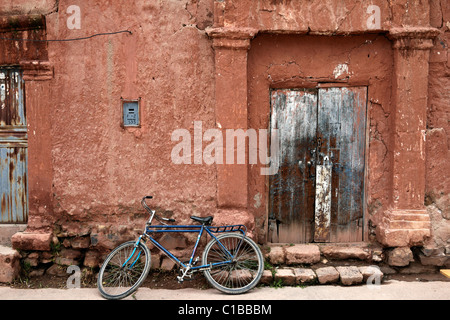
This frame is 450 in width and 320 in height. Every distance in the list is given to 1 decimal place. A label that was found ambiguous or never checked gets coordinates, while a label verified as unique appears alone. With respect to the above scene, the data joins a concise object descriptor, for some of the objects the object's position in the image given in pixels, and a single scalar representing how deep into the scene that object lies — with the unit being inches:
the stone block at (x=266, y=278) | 167.6
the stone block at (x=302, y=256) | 178.2
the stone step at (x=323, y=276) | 167.6
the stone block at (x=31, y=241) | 178.5
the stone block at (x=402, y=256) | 177.5
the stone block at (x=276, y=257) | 178.7
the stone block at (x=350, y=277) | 167.2
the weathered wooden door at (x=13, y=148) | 189.2
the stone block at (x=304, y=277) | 168.4
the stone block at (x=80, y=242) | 181.8
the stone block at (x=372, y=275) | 170.4
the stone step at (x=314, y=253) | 178.5
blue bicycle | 160.1
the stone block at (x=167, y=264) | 178.9
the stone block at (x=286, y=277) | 167.8
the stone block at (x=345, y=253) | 180.9
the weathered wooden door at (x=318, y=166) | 187.0
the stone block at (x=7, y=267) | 172.9
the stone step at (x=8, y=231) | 189.9
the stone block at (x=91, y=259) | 181.8
